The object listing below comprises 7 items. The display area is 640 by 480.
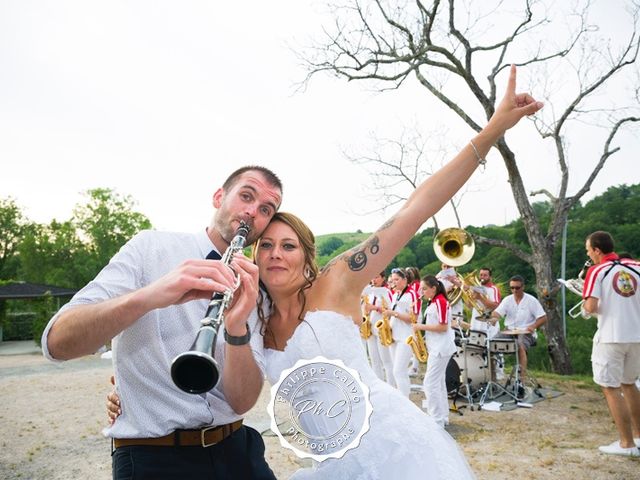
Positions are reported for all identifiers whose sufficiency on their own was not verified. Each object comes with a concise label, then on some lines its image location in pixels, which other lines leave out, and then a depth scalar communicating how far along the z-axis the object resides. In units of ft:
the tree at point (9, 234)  159.94
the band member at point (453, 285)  35.17
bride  6.07
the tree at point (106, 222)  145.48
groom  6.18
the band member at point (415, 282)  32.42
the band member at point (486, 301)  35.50
